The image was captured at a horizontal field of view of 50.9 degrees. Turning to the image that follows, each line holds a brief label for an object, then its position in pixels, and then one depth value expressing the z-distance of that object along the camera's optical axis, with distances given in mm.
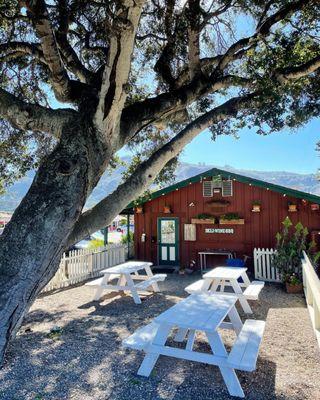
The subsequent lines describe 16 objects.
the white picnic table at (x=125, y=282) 8430
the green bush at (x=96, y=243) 17841
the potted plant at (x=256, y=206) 12480
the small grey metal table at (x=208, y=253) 12880
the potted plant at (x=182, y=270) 13050
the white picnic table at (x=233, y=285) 7280
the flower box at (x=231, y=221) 12760
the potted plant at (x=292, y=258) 9777
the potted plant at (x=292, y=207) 11906
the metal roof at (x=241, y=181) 11611
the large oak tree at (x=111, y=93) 3963
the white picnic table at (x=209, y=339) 3854
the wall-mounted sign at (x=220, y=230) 13094
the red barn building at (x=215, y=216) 12281
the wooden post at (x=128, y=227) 16203
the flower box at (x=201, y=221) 13279
